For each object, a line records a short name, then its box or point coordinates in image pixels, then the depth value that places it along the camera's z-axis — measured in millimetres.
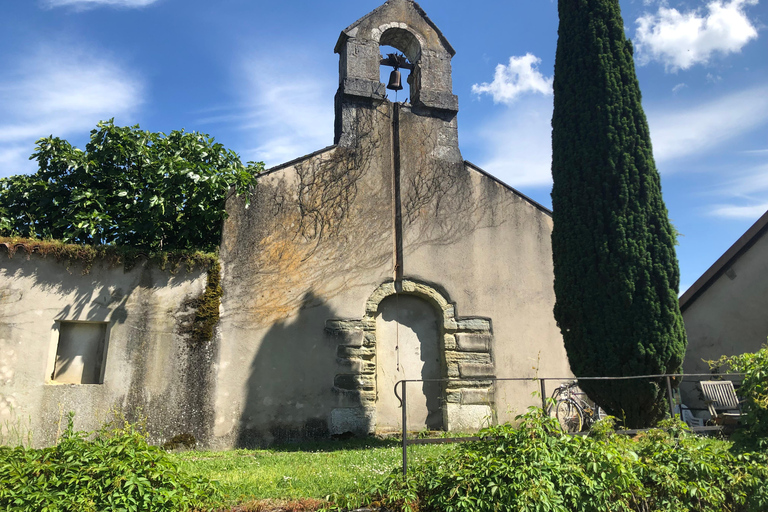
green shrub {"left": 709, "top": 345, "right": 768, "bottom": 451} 4801
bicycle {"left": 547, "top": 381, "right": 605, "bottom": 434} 9016
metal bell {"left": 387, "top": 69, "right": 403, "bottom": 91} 10719
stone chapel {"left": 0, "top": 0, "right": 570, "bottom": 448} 7922
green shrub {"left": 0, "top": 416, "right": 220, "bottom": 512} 4004
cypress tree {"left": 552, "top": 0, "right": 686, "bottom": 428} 7125
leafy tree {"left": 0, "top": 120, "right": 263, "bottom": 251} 8516
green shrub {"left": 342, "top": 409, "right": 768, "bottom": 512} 4082
